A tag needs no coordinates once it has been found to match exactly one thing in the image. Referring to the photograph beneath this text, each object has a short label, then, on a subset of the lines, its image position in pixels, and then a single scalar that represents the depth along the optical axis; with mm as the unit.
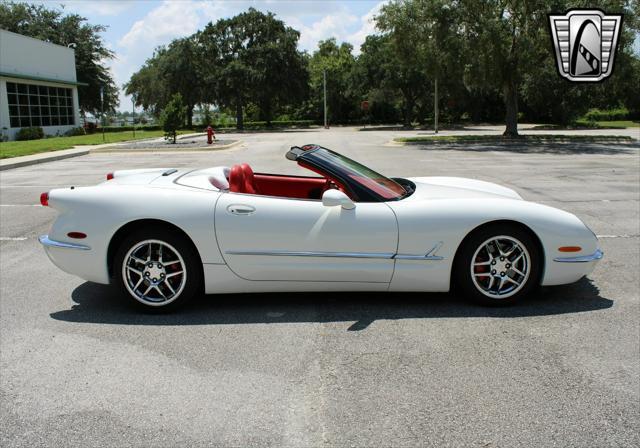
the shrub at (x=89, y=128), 49506
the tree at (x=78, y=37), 58969
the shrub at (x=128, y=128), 59844
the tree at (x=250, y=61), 57688
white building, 36188
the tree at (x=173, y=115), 29500
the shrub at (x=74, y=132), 43750
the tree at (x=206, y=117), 67569
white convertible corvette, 4402
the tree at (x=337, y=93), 65188
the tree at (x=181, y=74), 58375
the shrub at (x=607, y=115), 58156
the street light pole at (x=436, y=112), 37241
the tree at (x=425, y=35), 26984
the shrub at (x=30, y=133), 36375
